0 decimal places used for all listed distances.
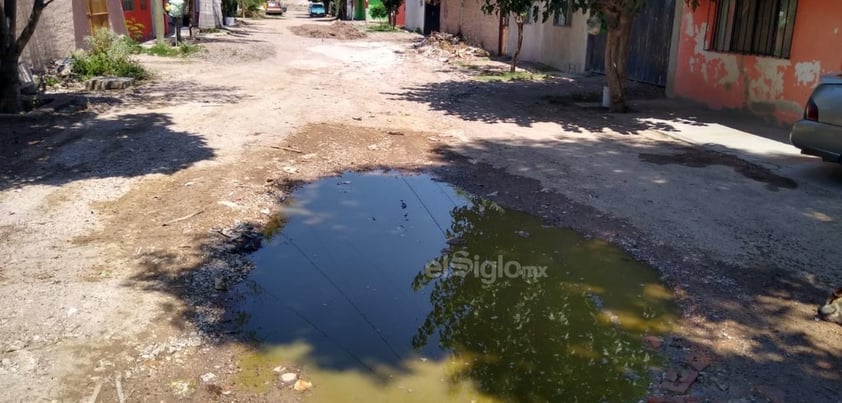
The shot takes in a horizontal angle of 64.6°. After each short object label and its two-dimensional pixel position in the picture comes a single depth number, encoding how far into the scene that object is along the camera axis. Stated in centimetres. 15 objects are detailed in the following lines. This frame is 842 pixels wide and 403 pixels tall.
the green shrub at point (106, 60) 1416
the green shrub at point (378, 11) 4572
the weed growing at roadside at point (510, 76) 1727
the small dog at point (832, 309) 436
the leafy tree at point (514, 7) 1250
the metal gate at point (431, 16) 3469
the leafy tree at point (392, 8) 3950
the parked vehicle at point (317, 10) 5612
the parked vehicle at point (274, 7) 5723
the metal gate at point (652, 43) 1545
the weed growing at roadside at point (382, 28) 3872
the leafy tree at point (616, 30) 1130
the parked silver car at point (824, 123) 704
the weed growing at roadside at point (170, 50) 1978
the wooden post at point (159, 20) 2006
